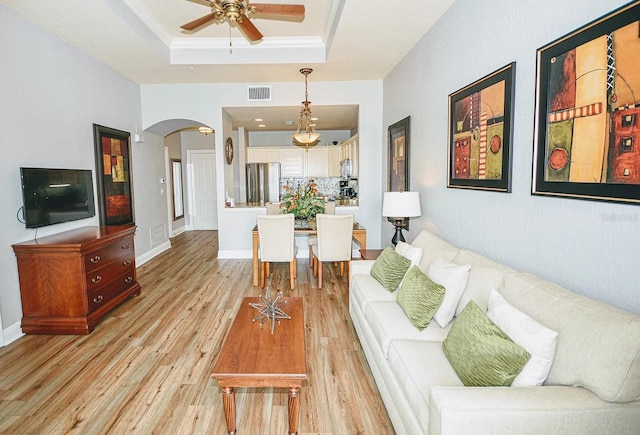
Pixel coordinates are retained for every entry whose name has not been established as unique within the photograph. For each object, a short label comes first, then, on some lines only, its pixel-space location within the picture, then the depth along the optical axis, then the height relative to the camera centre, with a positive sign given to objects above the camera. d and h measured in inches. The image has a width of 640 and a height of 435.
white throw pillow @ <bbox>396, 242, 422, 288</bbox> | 117.6 -22.4
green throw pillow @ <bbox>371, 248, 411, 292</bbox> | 115.2 -27.3
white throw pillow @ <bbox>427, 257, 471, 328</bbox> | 87.5 -25.2
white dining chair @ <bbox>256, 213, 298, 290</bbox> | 174.7 -25.6
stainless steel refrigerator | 333.1 +6.3
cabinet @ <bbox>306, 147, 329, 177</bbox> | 345.4 +25.4
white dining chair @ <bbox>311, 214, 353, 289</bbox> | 176.1 -25.2
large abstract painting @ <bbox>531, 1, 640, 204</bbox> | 57.5 +13.3
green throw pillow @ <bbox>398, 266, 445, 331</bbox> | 88.0 -28.7
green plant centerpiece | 197.2 -8.7
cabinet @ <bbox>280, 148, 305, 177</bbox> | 346.9 +24.8
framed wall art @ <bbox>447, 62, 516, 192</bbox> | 91.2 +15.6
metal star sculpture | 97.9 -35.1
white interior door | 369.7 -0.6
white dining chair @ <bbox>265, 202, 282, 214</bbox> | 235.0 -12.9
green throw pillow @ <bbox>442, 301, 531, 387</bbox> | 57.1 -28.7
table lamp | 139.1 -6.9
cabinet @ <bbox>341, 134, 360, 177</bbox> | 248.9 +27.5
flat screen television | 128.2 -1.6
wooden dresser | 126.0 -33.5
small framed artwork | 173.2 +15.7
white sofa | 48.3 -30.1
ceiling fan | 105.7 +57.1
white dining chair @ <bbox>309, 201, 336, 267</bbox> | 210.6 -15.4
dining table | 186.4 -26.6
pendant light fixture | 221.6 +32.9
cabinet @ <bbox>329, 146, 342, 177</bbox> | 336.8 +25.8
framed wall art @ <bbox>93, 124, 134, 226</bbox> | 182.5 +8.5
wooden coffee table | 71.9 -37.1
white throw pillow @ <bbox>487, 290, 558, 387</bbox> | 55.9 -25.6
